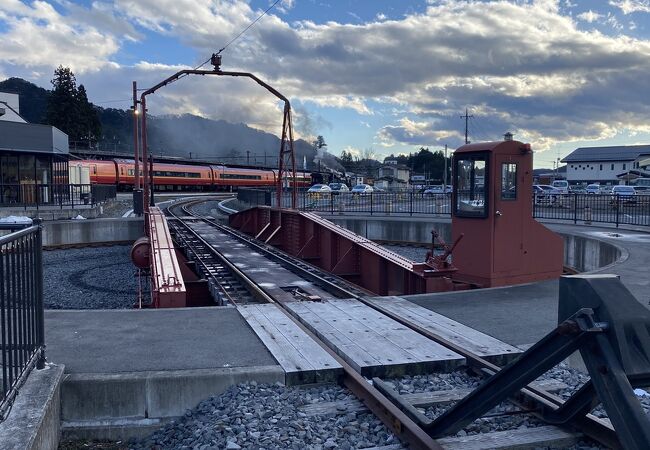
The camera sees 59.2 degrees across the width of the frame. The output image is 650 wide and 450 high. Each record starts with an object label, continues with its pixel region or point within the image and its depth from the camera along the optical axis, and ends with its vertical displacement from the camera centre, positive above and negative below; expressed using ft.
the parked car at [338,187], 209.52 -1.02
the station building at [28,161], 98.27 +4.15
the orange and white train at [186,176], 179.83 +3.10
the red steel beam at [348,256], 32.96 -5.25
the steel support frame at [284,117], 57.00 +6.84
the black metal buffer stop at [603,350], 9.90 -3.09
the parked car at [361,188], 203.14 -1.30
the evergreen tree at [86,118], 300.94 +34.90
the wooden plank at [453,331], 19.02 -5.59
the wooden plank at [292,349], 17.30 -5.58
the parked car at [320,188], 188.81 -1.26
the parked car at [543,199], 93.47 -2.56
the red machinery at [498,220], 31.71 -1.98
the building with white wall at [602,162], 351.38 +14.49
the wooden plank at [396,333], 19.08 -5.59
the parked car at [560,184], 241.14 +0.39
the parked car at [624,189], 150.63 -1.10
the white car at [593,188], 202.47 -1.12
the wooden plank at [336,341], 18.25 -5.60
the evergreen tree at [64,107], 295.48 +39.93
